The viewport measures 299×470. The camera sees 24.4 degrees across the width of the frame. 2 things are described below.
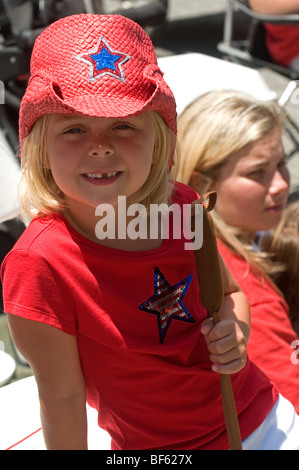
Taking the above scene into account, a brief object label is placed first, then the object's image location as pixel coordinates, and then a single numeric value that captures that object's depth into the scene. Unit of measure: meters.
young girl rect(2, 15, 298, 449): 0.96
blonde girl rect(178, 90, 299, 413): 1.69
